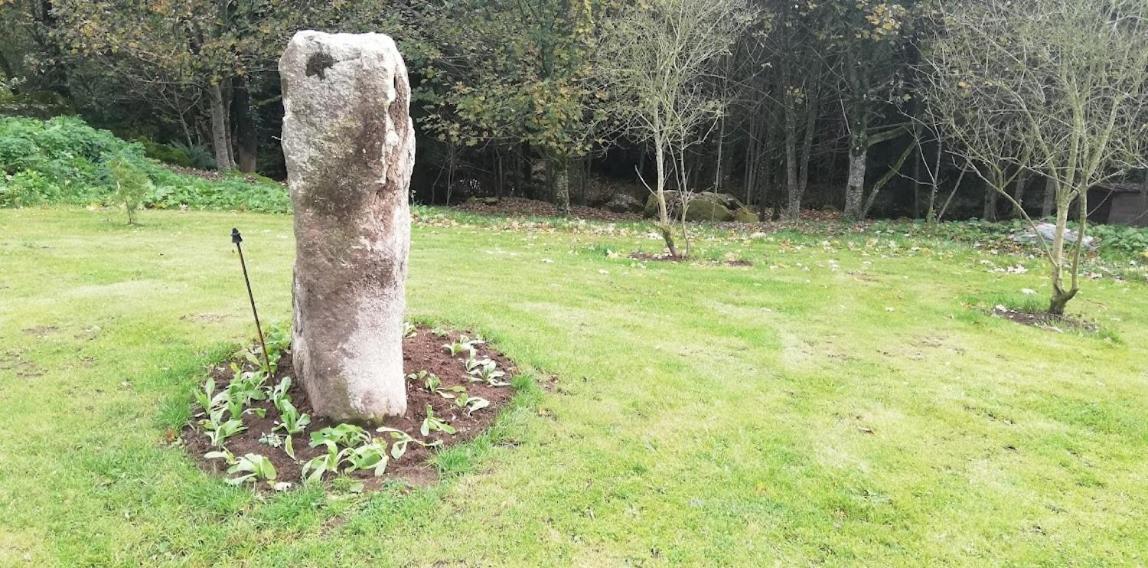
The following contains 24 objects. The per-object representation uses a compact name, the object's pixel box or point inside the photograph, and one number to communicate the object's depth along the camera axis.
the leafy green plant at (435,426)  4.33
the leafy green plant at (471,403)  4.62
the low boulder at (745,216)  21.22
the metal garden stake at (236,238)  4.32
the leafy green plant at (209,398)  4.38
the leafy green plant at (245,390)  4.41
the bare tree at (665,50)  10.79
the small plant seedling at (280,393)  4.34
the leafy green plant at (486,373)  5.06
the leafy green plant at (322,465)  3.78
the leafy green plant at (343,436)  4.01
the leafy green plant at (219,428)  4.07
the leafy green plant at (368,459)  3.91
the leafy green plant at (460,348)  5.44
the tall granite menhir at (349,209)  3.91
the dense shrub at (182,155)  20.28
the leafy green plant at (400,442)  4.08
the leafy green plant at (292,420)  4.15
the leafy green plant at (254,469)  3.74
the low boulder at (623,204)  24.11
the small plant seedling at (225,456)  3.85
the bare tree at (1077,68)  7.47
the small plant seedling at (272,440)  4.06
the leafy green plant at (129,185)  10.40
